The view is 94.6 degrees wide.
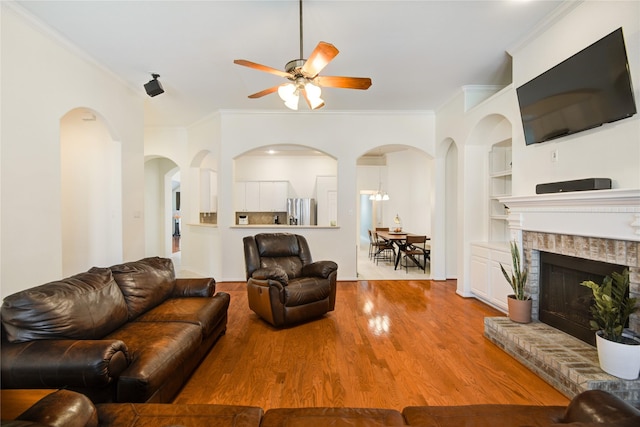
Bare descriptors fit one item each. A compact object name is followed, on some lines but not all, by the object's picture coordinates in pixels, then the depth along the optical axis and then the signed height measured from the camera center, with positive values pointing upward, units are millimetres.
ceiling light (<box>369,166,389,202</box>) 8898 +504
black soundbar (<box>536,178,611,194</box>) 2338 +222
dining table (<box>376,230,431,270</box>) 6562 -616
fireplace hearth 2051 -1132
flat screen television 2227 +1021
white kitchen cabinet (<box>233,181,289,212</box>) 8359 +413
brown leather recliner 3311 -837
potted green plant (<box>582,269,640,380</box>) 1987 -864
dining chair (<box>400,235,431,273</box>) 6211 -866
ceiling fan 2507 +1206
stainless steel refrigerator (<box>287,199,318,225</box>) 8328 +13
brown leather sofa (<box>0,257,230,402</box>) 1625 -842
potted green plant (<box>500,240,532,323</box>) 2982 -897
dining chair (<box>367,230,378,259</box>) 7609 -842
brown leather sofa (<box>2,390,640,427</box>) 1133 -894
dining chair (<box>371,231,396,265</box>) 7051 -859
